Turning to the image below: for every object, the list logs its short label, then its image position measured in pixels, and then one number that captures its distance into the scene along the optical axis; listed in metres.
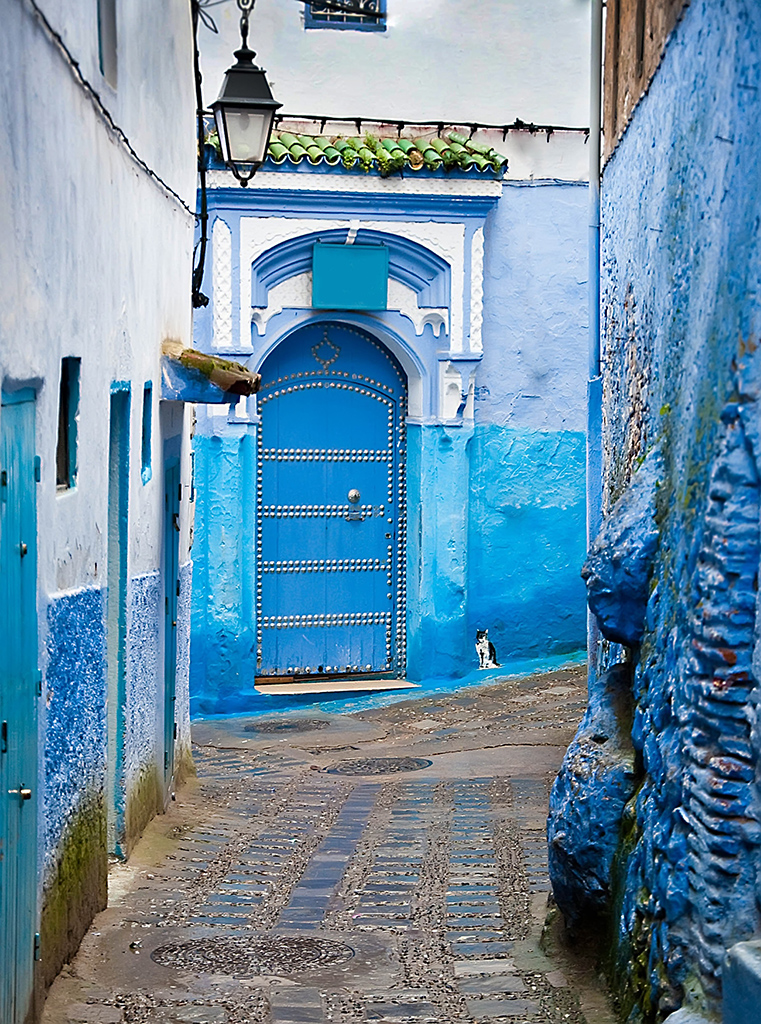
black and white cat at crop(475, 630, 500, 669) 13.22
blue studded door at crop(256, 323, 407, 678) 12.73
